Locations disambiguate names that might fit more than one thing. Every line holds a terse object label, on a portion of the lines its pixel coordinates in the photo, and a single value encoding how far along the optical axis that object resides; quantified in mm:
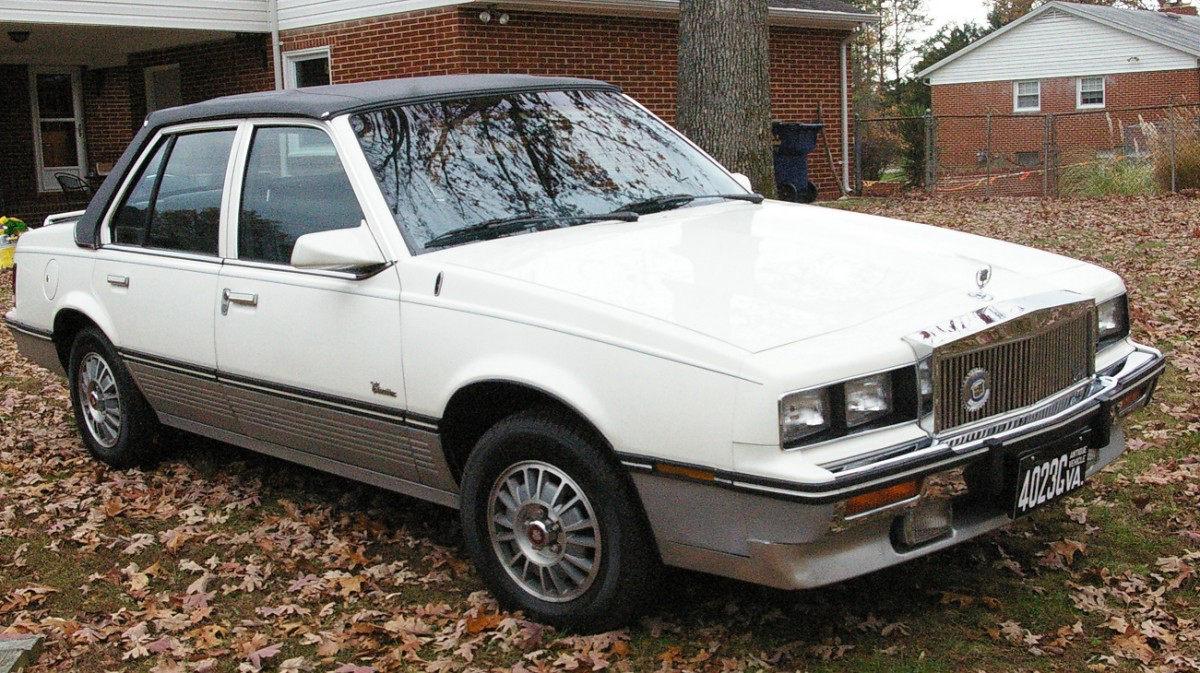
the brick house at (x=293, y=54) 15961
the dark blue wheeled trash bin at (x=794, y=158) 17609
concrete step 3969
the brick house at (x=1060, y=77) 36750
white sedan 3494
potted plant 15398
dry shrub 19188
